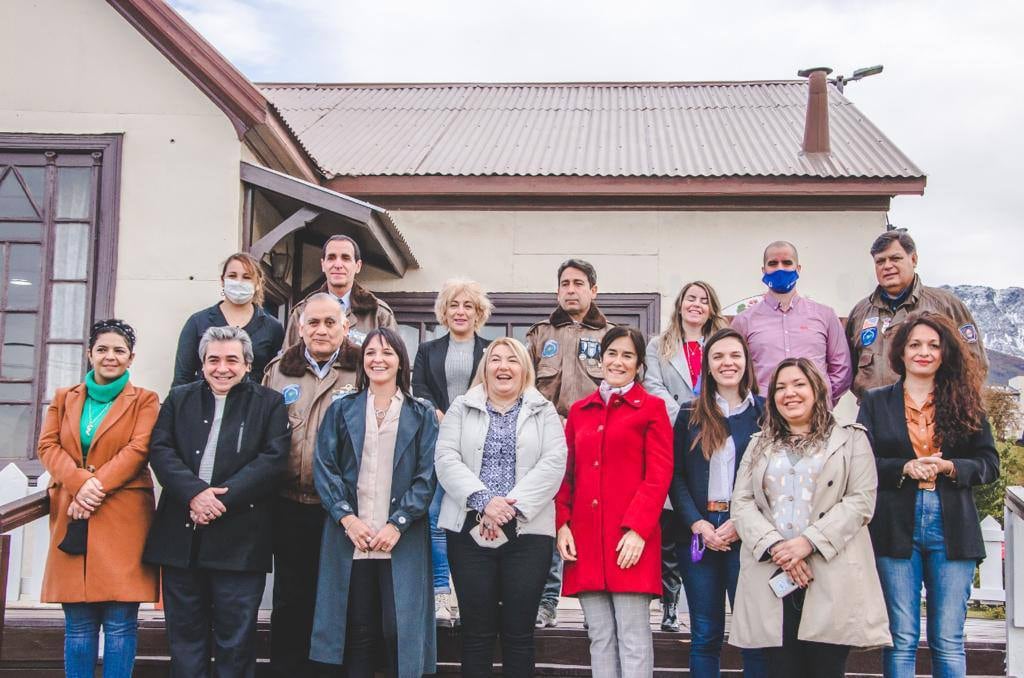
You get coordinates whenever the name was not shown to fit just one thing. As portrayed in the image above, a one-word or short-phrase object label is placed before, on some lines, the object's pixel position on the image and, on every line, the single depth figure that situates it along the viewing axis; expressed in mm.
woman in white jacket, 4363
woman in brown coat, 4445
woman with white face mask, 5266
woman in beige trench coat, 3959
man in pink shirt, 5090
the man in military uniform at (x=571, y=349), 5273
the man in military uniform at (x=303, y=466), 4598
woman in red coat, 4328
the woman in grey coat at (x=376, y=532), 4371
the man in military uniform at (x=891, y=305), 4867
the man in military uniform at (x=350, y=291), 5375
